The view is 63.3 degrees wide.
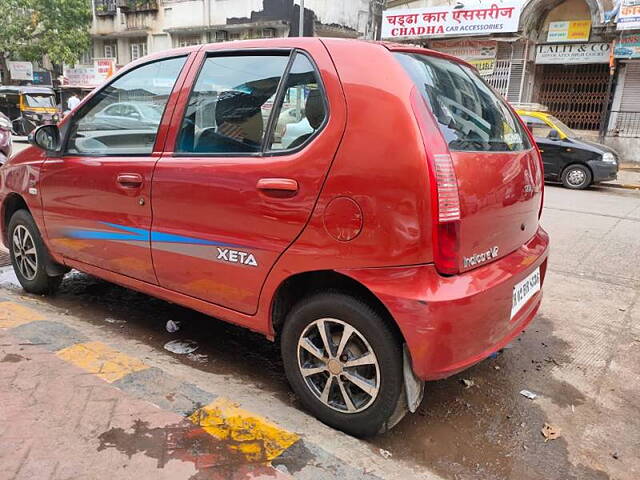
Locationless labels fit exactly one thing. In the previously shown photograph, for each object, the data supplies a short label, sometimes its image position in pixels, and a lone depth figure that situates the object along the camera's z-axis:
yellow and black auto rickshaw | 21.98
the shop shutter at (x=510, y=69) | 17.00
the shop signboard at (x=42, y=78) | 31.28
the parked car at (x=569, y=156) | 10.95
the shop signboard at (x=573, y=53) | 15.70
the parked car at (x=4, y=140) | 6.41
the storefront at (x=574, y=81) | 16.06
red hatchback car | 2.07
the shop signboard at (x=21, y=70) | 29.70
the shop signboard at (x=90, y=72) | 28.44
